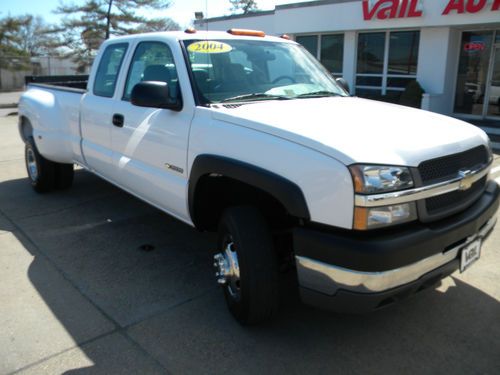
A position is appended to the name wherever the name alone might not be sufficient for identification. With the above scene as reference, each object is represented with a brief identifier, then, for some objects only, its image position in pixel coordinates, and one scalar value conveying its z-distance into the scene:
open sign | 13.80
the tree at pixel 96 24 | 26.78
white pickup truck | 2.47
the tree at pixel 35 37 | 27.83
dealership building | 13.48
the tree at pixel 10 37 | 33.88
